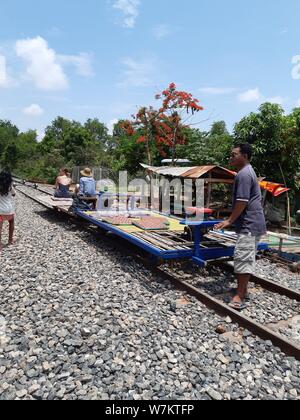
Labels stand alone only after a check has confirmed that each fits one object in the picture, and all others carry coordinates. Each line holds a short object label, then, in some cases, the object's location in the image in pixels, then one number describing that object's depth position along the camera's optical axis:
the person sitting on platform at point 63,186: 10.94
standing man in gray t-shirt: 3.81
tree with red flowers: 16.84
